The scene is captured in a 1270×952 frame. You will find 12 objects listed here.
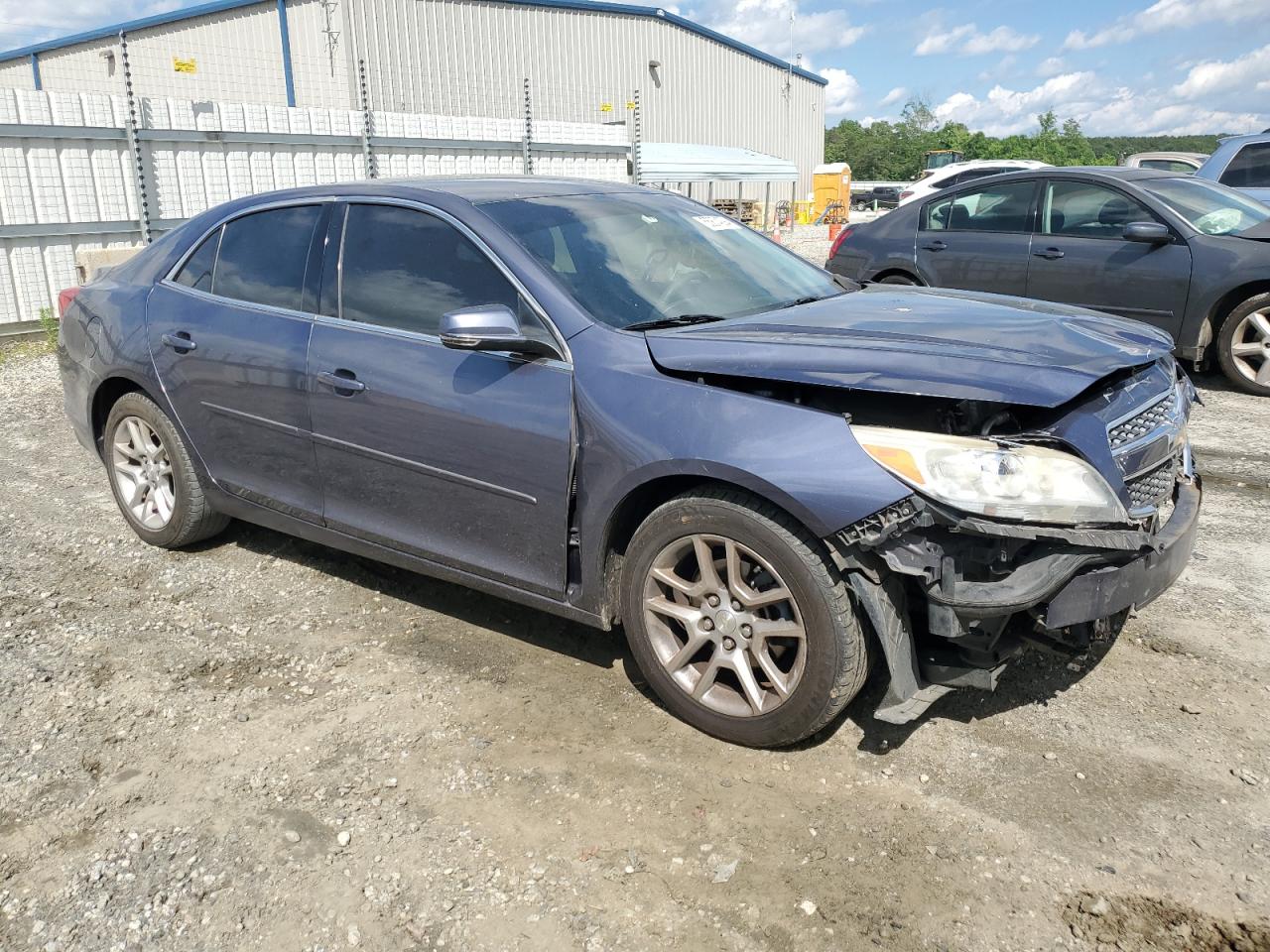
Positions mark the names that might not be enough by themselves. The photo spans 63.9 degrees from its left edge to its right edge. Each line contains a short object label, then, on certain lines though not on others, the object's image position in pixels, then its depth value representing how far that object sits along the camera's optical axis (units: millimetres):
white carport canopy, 20594
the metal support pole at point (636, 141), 15961
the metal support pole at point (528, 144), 14688
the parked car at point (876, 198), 54969
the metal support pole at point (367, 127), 12578
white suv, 17469
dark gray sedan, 7363
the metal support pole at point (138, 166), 10648
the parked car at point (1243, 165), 10648
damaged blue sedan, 2711
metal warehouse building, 27062
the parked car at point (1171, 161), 16125
